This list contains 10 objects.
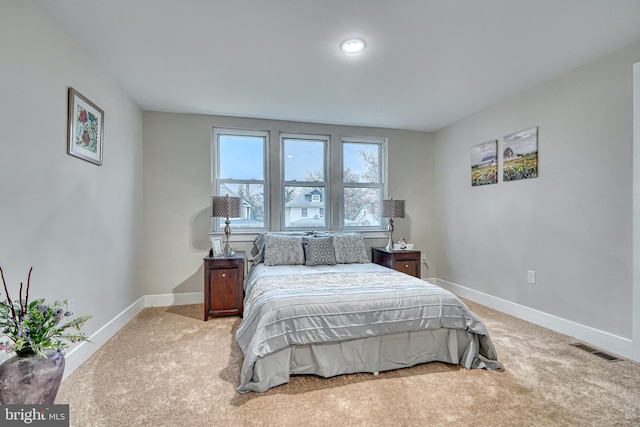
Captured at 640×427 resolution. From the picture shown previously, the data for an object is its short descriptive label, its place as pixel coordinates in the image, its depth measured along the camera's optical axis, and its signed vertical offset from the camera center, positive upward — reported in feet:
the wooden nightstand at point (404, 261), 13.08 -1.93
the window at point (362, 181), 15.05 +1.75
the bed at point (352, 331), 6.65 -2.64
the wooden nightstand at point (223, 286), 11.16 -2.58
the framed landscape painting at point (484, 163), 12.16 +2.23
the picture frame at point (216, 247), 11.97 -1.22
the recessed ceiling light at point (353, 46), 7.69 +4.43
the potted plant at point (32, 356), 4.30 -2.10
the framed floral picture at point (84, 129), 7.50 +2.32
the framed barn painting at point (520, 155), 10.55 +2.24
